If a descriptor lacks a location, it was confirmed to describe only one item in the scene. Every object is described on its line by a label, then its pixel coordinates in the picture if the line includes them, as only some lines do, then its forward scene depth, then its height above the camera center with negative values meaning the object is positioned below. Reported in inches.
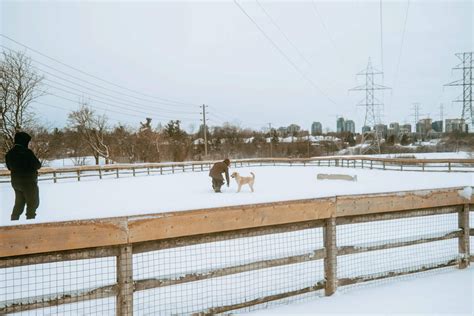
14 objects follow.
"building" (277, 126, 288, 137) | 5152.6 +269.4
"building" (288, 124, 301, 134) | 5309.5 +312.5
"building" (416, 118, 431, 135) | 4483.5 +257.0
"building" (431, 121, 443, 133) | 5140.8 +289.6
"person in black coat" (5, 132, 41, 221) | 277.7 -15.7
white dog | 571.2 -46.0
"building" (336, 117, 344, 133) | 6079.2 +423.0
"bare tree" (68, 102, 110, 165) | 2015.3 +132.3
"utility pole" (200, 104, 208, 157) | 1998.3 +201.5
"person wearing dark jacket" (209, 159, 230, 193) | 580.1 -36.9
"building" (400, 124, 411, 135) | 5518.7 +308.1
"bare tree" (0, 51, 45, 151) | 948.6 +151.3
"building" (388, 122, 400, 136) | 4972.7 +291.0
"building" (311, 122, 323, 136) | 7322.8 +442.6
